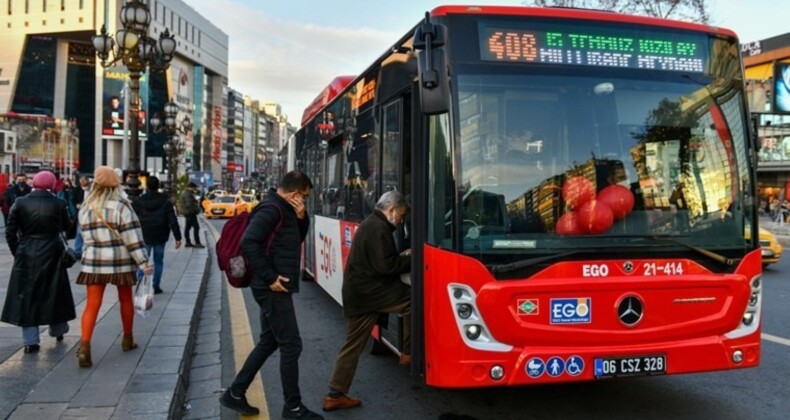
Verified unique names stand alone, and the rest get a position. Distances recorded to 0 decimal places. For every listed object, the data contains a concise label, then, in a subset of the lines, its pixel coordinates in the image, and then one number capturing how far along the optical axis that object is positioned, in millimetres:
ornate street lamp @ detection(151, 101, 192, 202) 27703
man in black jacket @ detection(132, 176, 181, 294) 9430
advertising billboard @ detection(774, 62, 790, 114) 29016
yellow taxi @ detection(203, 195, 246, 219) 38375
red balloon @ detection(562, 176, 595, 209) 4215
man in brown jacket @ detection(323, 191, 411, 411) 4641
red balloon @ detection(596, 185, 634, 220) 4246
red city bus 4016
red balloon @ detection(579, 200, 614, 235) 4184
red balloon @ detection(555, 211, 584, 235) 4160
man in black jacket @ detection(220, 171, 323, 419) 4223
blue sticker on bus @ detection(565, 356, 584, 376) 4066
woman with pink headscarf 5535
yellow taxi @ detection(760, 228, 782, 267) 13375
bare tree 25312
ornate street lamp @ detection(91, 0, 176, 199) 12953
